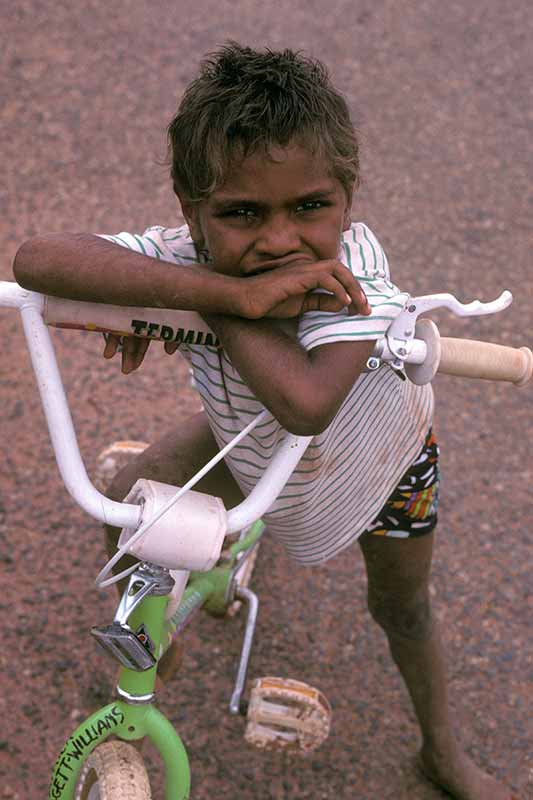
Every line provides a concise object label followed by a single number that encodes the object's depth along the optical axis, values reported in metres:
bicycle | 1.76
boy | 1.76
